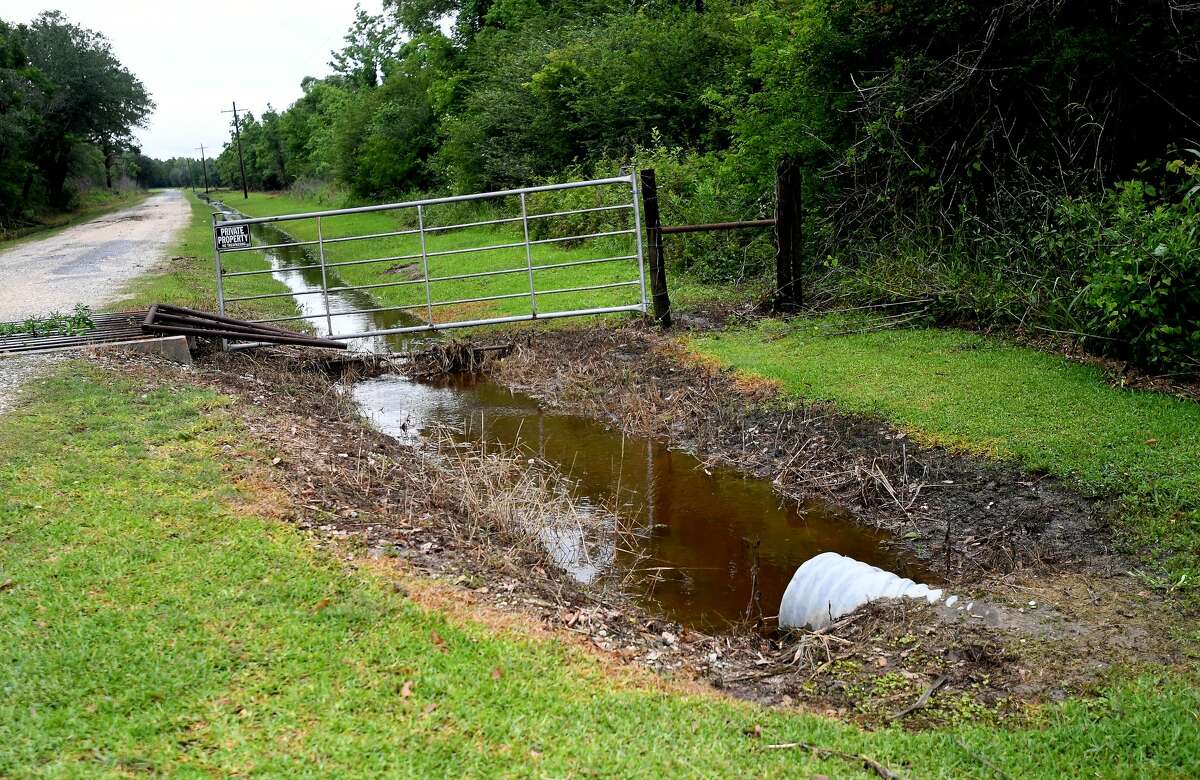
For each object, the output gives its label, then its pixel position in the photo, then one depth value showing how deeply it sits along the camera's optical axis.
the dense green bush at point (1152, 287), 7.45
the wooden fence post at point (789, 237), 11.43
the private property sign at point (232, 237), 11.20
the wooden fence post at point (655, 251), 11.33
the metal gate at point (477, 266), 11.59
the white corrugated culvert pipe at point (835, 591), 4.94
